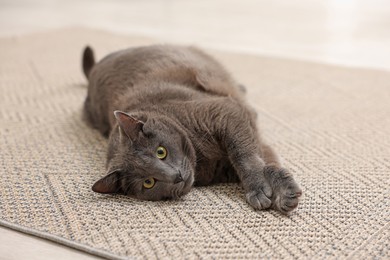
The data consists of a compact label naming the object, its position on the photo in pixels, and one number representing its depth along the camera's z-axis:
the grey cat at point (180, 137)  1.44
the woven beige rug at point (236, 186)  1.29
